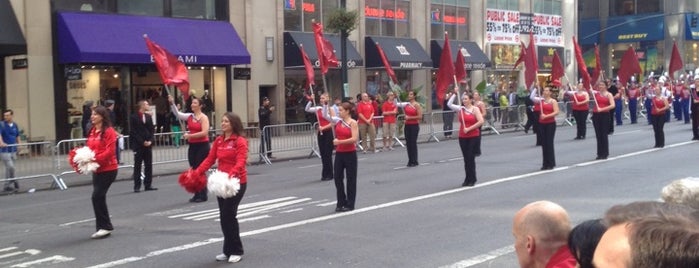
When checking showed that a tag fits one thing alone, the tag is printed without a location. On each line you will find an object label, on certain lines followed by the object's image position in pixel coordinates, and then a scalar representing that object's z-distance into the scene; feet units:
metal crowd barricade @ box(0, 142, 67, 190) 54.95
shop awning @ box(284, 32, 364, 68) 98.58
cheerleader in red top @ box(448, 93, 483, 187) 46.29
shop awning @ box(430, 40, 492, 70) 123.54
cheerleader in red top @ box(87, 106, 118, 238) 33.27
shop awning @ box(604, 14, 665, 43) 199.41
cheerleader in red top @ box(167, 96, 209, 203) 43.62
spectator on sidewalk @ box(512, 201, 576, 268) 10.73
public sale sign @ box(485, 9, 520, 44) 137.90
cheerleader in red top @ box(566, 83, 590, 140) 71.51
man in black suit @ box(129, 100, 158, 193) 49.75
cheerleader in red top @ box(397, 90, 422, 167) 61.26
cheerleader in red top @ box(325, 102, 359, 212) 38.01
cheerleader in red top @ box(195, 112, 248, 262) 27.73
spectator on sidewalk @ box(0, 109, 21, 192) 52.31
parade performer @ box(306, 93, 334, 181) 52.85
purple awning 75.05
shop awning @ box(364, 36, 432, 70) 110.83
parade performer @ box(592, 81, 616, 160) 59.21
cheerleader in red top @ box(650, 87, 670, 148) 66.90
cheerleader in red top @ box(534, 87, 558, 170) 53.36
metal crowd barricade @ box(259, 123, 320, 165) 71.40
